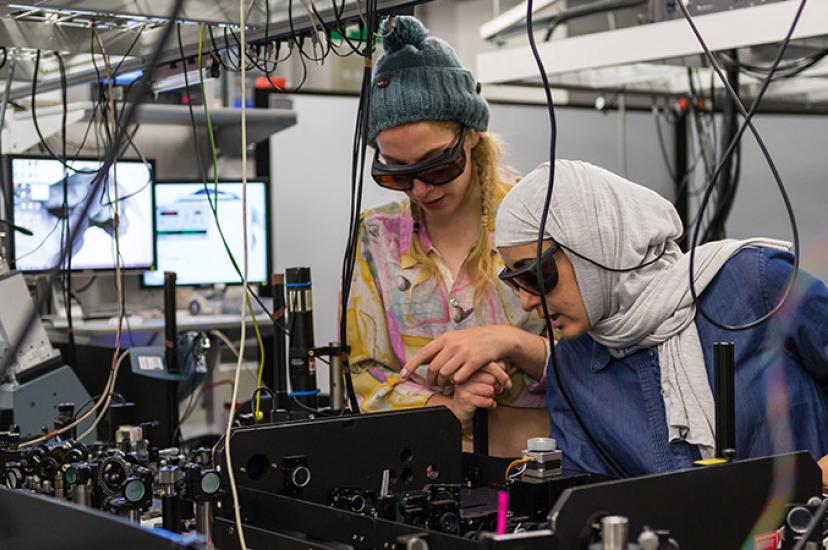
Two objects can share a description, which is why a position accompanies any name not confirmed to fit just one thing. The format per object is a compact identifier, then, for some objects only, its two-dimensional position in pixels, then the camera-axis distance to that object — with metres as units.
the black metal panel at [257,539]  1.05
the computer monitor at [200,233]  4.27
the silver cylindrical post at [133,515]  1.24
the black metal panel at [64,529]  0.88
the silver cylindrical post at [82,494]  1.27
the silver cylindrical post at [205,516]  1.16
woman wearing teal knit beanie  1.75
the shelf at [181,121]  3.48
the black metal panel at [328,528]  0.89
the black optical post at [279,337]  1.70
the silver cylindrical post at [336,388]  1.69
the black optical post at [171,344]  2.20
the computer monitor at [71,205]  3.74
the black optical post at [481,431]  1.66
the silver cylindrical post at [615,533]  0.83
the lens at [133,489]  1.23
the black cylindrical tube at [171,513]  1.18
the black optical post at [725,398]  1.17
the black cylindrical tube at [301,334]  1.57
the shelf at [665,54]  2.46
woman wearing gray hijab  1.45
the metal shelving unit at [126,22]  1.60
